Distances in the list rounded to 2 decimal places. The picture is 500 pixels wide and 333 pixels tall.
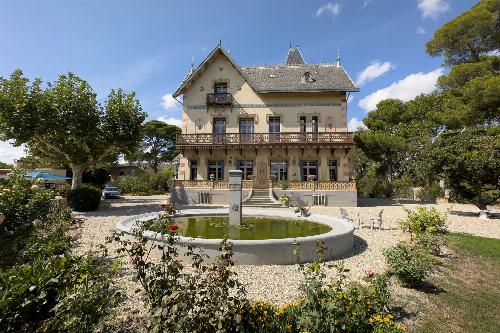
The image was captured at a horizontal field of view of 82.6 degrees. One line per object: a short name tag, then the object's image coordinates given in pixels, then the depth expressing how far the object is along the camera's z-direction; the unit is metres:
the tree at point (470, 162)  14.72
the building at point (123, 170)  55.44
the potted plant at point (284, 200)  20.17
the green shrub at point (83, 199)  17.42
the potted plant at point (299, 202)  21.58
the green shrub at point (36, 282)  2.96
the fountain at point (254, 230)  7.23
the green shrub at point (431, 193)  25.94
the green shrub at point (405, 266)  5.90
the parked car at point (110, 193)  29.61
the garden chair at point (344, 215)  12.93
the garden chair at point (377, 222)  12.26
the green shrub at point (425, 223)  10.44
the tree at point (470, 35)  24.72
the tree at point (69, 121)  15.88
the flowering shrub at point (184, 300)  3.25
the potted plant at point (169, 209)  4.93
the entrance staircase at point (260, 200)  20.48
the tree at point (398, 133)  29.03
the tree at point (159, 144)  52.88
